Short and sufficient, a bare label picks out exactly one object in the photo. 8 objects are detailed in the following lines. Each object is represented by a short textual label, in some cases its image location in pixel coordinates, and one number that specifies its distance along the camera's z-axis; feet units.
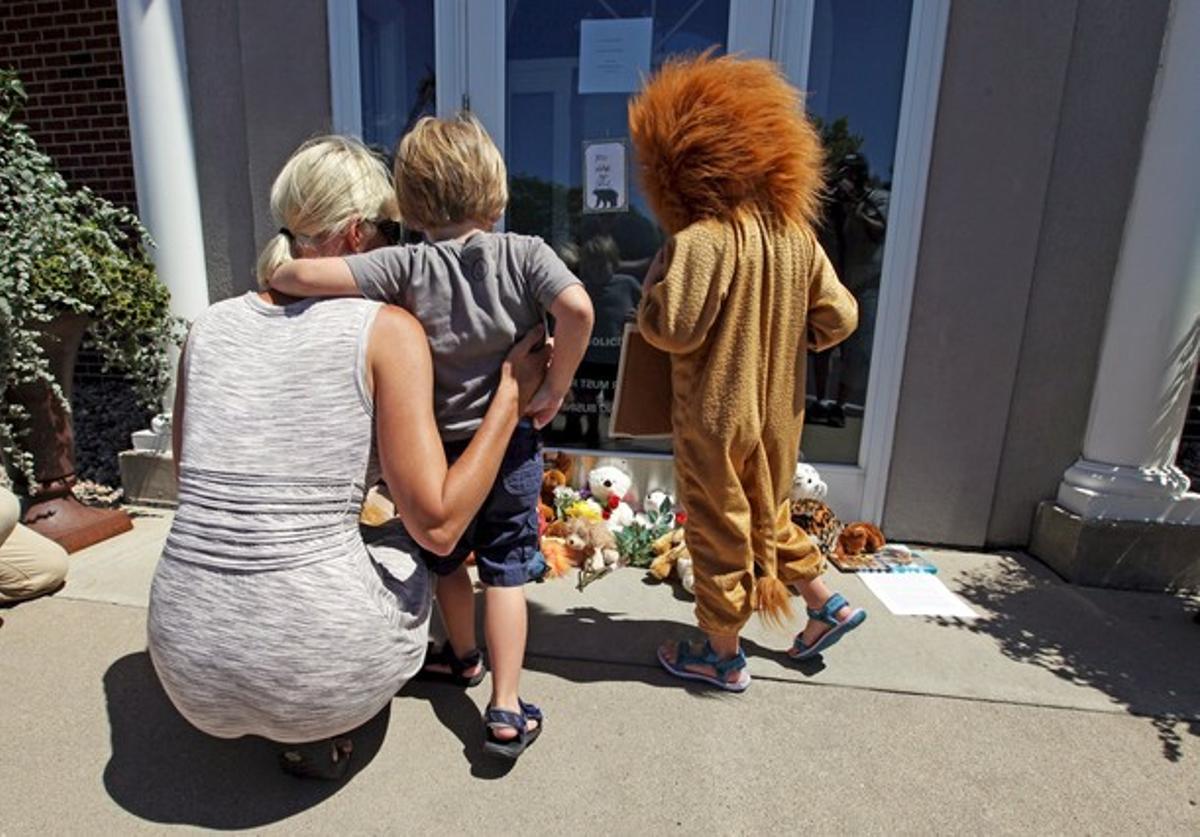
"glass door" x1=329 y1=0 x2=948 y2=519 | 9.87
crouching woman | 4.83
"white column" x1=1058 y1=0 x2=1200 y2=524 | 8.66
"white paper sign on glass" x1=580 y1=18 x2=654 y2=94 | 10.34
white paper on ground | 8.77
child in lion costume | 5.91
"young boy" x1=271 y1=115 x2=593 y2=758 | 5.35
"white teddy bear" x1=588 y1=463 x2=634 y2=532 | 10.82
